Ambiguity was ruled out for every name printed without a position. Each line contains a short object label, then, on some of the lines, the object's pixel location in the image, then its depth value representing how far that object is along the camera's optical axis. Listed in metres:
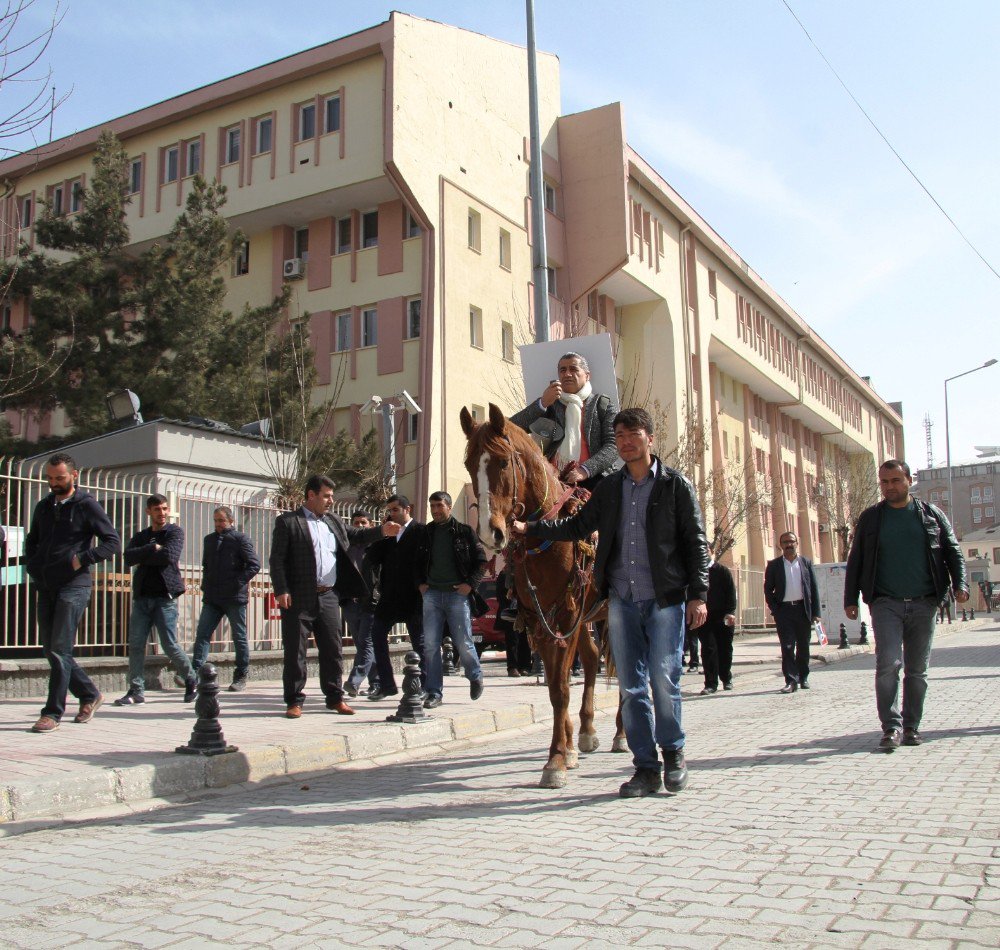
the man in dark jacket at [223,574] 11.48
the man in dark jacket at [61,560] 8.19
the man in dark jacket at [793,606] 13.61
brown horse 6.38
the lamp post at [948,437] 55.48
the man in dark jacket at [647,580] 6.09
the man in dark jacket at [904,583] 7.96
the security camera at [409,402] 22.73
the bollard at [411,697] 9.14
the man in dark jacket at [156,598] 10.98
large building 27.95
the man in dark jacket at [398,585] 10.81
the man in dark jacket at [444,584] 10.30
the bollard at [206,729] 7.19
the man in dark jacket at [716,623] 14.04
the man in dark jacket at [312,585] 9.48
